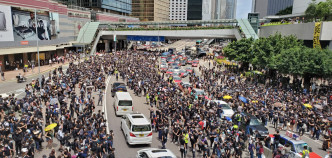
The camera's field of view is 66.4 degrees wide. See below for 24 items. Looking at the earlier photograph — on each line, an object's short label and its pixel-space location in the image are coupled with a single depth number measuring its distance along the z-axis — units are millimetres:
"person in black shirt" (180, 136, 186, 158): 14116
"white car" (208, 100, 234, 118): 21438
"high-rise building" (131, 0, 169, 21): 150500
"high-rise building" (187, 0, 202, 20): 195750
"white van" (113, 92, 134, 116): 19984
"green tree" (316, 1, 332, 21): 39781
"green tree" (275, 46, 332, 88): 28953
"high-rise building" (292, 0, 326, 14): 64875
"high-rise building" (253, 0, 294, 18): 171562
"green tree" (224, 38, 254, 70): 43312
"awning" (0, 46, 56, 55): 36781
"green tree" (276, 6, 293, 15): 111394
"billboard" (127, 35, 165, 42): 66062
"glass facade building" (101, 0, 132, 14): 89656
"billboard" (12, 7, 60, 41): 40722
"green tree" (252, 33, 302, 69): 37062
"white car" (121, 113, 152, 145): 14758
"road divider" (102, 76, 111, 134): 17753
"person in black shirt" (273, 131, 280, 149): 15297
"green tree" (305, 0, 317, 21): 41719
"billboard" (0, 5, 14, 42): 37375
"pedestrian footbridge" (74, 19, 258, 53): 55594
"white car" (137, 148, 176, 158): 11672
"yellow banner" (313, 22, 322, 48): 36938
